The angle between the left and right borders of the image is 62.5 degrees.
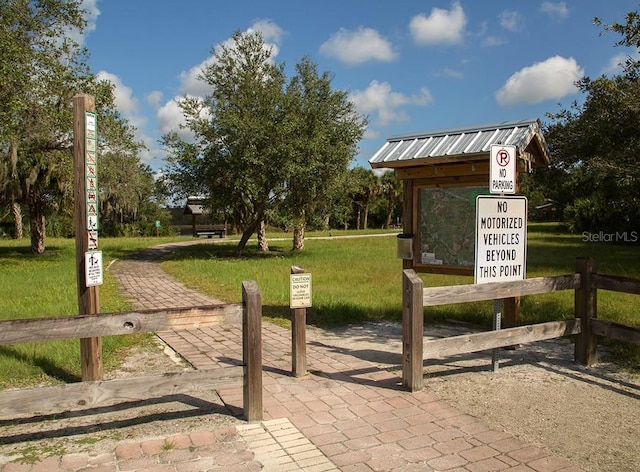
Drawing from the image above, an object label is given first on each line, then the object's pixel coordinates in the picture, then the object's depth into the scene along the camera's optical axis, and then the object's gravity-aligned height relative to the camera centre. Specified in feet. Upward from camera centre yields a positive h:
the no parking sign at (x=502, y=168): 18.45 +1.72
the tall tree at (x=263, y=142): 63.67 +9.51
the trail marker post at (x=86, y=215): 16.37 +0.10
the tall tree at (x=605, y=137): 31.58 +6.29
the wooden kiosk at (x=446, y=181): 22.02 +1.63
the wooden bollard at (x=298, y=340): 17.85 -4.21
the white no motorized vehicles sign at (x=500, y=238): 18.34 -0.78
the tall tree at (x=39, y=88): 45.80 +12.19
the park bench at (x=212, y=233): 130.36 -4.01
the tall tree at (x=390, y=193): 185.98 +8.64
